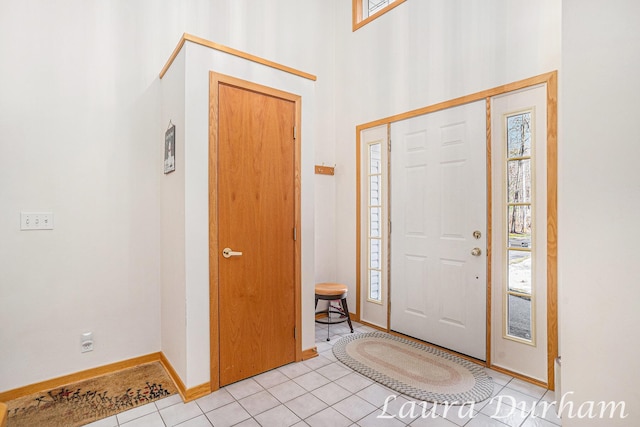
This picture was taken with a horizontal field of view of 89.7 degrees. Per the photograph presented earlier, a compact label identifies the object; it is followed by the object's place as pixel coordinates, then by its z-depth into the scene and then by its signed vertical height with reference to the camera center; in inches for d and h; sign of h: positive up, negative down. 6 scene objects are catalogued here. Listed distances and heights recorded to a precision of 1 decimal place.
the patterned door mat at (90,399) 74.2 -47.5
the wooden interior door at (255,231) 89.4 -5.5
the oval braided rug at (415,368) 84.7 -47.6
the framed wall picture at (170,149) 91.1 +18.7
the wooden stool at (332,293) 123.0 -31.1
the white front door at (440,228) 102.7 -5.6
